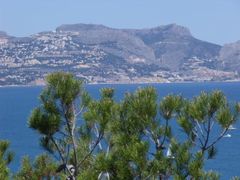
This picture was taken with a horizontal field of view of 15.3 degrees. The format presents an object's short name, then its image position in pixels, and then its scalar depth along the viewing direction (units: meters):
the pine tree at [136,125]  10.50
